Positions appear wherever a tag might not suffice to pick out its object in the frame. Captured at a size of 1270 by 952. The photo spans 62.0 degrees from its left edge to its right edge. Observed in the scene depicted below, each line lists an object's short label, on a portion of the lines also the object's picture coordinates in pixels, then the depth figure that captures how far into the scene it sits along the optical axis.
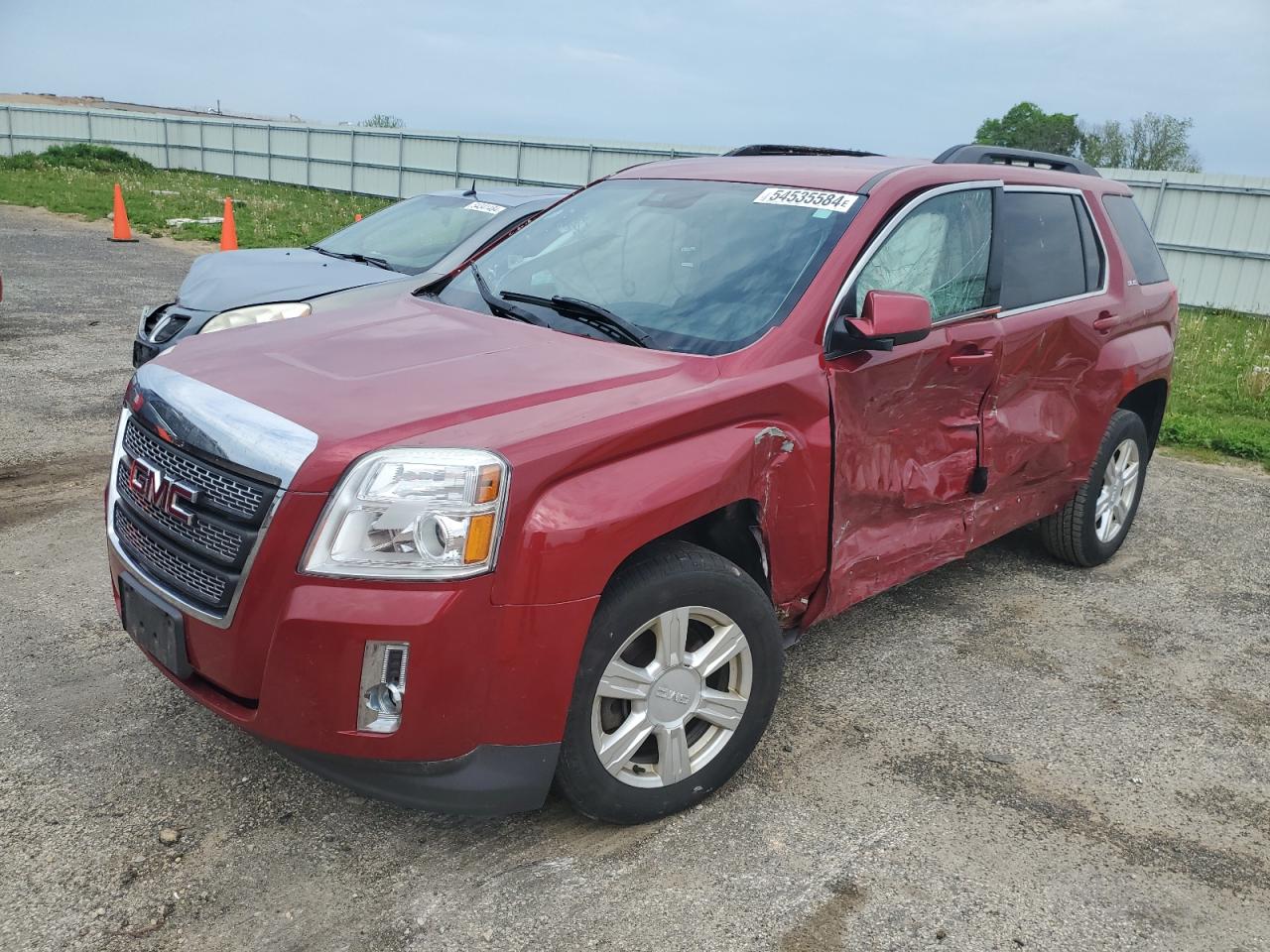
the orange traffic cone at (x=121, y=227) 18.34
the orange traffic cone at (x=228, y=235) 16.11
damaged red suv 2.46
